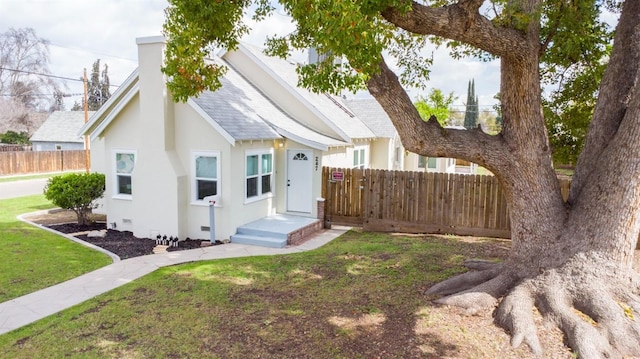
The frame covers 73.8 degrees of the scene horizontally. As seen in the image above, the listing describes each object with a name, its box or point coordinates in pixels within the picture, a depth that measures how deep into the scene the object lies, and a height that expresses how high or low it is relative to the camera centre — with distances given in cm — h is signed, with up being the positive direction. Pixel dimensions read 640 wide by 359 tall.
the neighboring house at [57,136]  4109 +158
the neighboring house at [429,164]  2677 -33
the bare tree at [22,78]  4766 +875
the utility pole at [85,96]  2402 +320
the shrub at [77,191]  1355 -123
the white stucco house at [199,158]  1219 -7
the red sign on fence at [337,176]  1443 -63
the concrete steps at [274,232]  1182 -219
